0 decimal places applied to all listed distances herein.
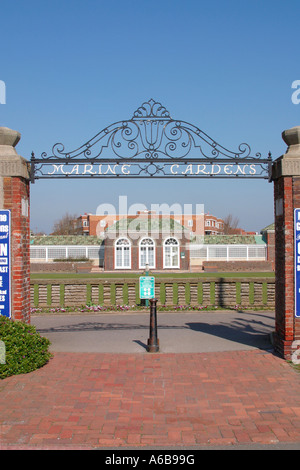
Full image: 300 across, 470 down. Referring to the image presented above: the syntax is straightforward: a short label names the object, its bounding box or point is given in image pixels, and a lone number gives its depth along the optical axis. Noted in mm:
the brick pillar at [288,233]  6980
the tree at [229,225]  84006
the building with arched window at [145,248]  37312
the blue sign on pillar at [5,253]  6996
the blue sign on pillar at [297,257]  6969
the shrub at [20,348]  6277
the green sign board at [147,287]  10273
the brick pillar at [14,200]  7035
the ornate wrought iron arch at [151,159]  7590
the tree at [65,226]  76125
